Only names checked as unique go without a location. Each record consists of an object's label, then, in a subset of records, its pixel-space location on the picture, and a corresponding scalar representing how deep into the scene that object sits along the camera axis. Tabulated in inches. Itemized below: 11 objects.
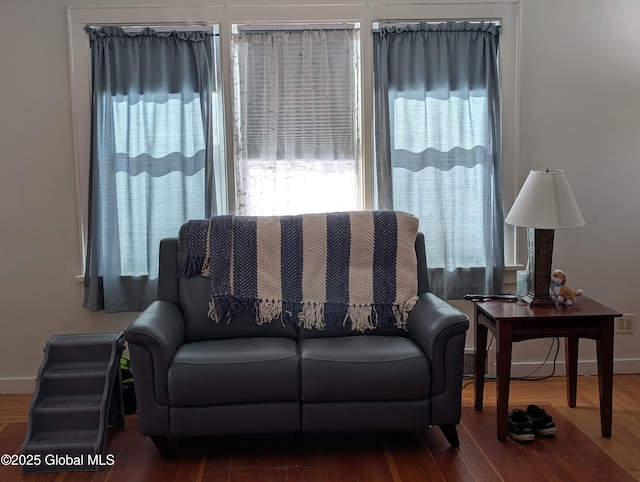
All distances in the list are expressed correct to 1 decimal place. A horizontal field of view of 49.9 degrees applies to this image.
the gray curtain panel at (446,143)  148.7
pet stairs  114.7
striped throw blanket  131.5
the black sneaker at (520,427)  121.2
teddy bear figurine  127.0
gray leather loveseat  113.4
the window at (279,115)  147.2
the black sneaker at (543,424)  123.3
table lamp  126.0
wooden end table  121.2
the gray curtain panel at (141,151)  146.3
